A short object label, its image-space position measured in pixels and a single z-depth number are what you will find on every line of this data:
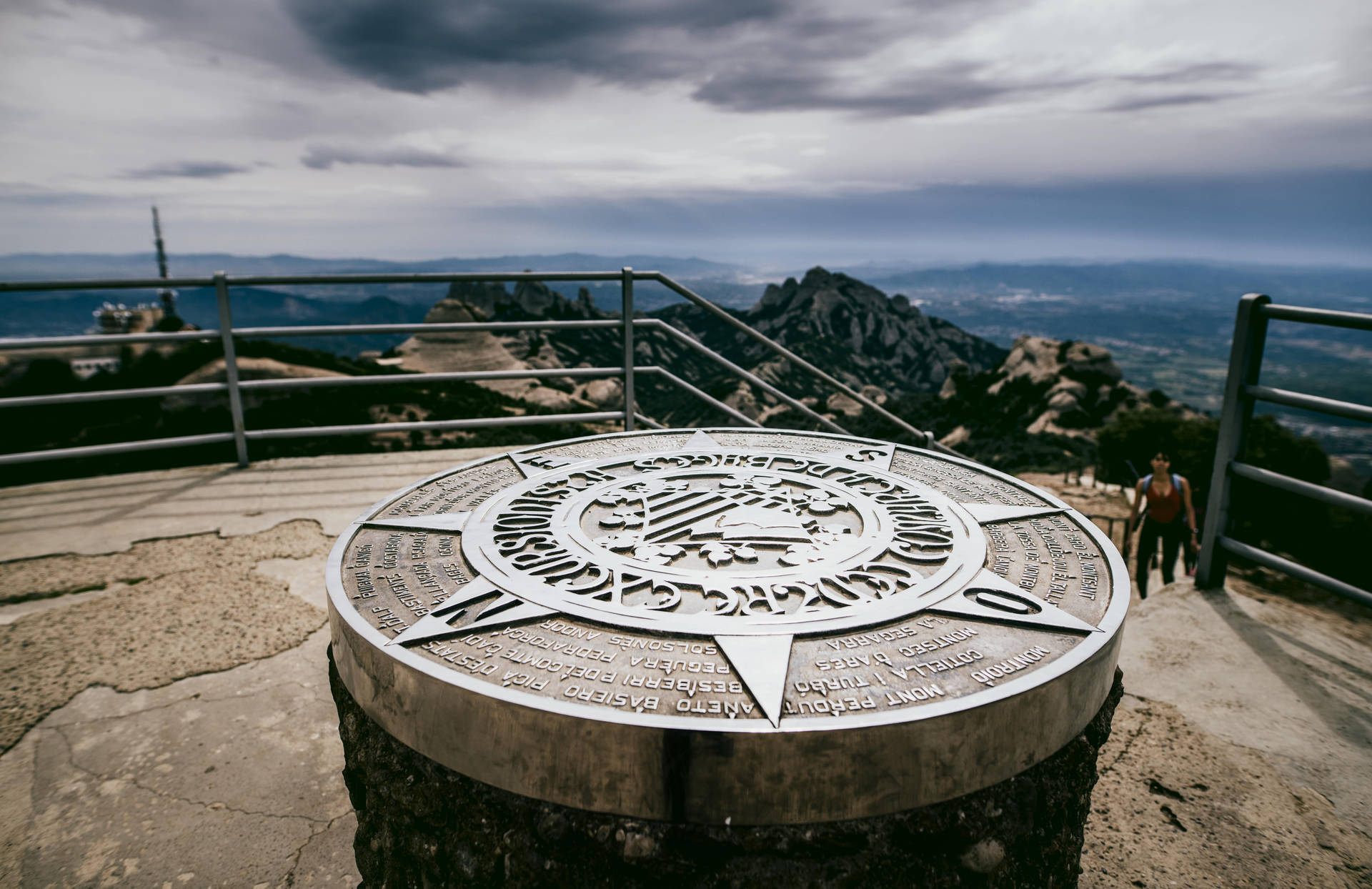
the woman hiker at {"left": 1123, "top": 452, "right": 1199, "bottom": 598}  5.25
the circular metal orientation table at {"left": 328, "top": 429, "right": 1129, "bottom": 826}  1.61
